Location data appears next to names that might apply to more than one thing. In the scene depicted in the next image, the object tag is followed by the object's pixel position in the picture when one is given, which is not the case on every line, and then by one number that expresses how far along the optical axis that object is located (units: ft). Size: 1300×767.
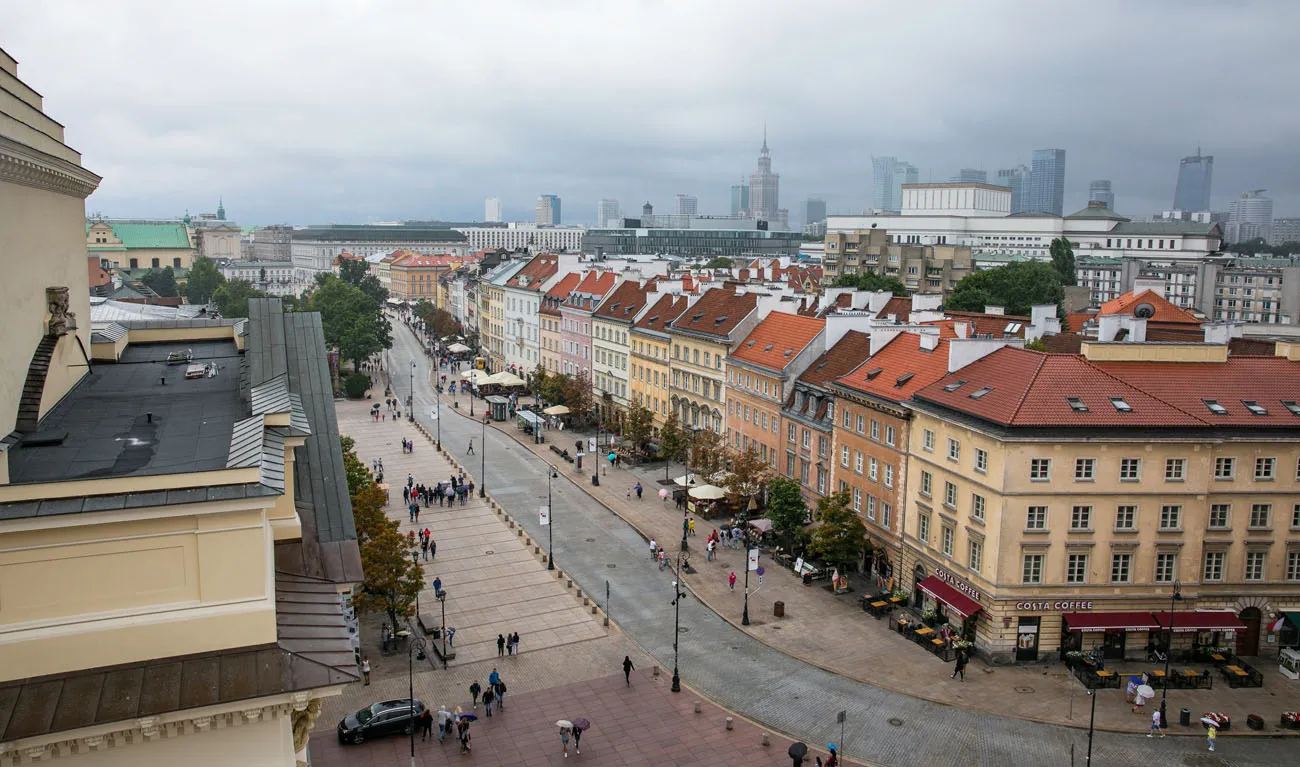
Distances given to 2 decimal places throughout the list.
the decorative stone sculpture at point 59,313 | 65.51
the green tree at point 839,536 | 155.53
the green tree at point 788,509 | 167.63
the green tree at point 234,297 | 433.48
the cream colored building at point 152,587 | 44.39
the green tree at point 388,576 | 127.95
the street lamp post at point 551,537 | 165.18
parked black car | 107.55
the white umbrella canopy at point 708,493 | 191.21
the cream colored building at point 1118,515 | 128.67
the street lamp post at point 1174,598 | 126.62
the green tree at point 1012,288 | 344.59
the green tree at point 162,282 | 498.28
